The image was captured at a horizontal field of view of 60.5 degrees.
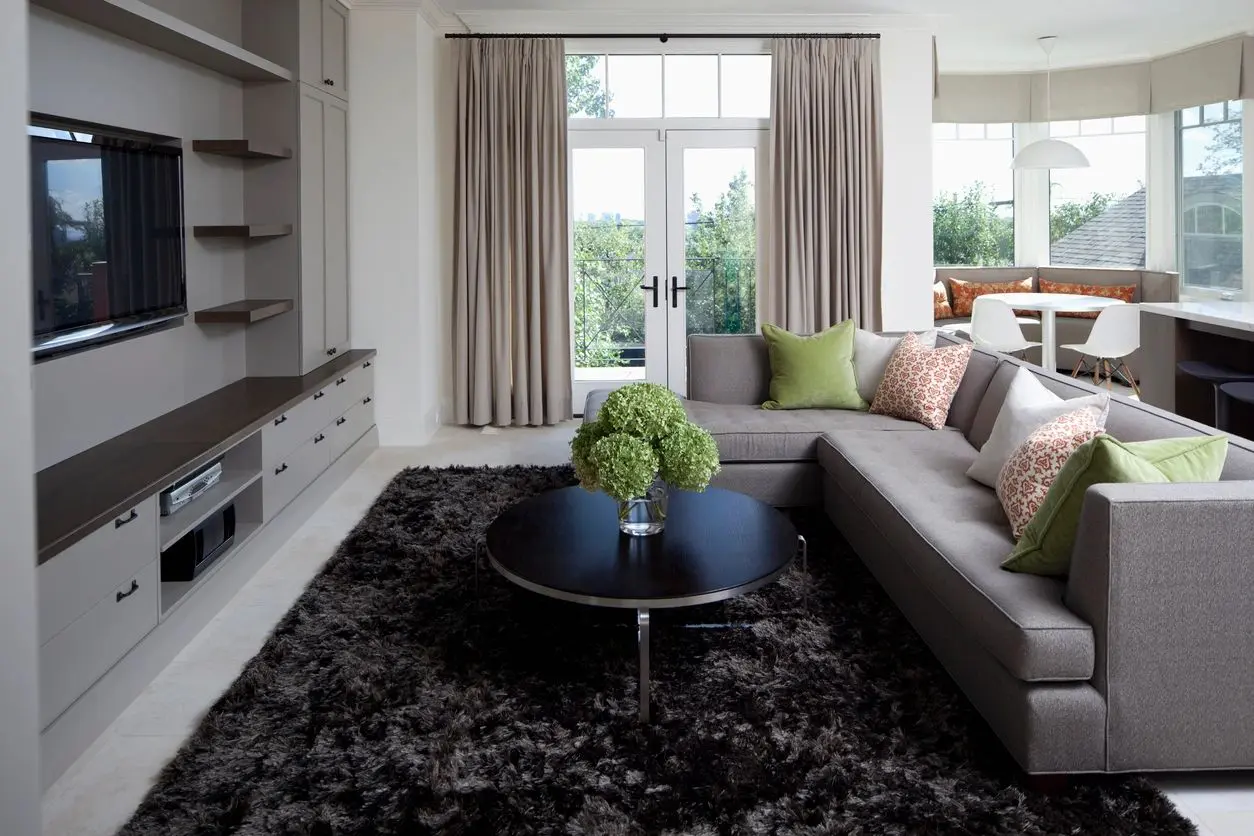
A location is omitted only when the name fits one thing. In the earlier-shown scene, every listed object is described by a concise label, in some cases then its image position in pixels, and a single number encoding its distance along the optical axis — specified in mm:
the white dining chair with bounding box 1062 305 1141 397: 7023
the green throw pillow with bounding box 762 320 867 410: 4914
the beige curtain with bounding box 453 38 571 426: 6523
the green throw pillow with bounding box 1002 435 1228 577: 2354
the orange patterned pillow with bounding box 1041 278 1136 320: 8227
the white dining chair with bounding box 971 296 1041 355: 7281
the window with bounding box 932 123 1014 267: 9141
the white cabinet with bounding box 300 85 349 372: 5078
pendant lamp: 7242
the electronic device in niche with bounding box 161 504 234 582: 3254
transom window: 6730
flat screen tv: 3043
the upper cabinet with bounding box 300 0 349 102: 5016
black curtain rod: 6512
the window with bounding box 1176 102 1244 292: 7812
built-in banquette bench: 8094
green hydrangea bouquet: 2951
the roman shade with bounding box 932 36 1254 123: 7648
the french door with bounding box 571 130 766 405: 6824
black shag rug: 2188
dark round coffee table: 2674
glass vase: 3115
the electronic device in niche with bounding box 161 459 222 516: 3209
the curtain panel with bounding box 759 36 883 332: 6555
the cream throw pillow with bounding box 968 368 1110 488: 3273
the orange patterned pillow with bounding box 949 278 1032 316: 8664
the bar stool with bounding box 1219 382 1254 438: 4516
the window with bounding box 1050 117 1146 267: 8703
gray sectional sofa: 2186
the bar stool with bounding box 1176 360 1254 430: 4832
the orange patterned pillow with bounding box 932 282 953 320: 8688
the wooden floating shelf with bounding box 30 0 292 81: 3178
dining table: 7086
